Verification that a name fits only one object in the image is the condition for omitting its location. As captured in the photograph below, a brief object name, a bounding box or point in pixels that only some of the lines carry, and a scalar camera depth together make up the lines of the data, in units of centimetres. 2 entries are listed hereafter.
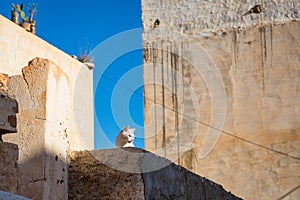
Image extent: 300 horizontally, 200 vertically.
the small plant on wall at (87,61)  1020
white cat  534
